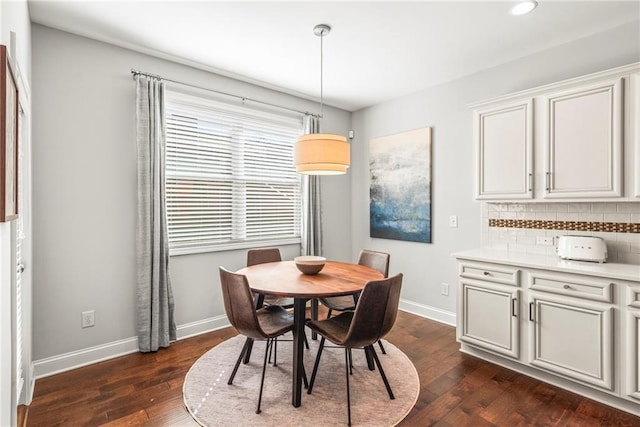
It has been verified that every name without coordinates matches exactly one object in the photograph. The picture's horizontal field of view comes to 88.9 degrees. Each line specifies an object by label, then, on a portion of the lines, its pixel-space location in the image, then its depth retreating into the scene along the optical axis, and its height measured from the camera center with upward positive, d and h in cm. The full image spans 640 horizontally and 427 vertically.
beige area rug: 196 -123
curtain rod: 286 +124
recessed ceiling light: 220 +140
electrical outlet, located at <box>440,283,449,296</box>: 362 -87
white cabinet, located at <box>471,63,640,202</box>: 221 +54
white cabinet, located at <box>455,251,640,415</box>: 205 -80
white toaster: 238 -28
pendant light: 230 +41
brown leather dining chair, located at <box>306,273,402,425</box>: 192 -66
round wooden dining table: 204 -50
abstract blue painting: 379 +31
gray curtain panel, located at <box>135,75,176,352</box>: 282 -9
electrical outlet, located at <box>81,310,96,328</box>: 265 -88
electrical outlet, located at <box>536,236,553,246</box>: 283 -26
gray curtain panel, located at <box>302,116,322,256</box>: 405 +0
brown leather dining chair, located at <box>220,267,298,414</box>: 197 -64
